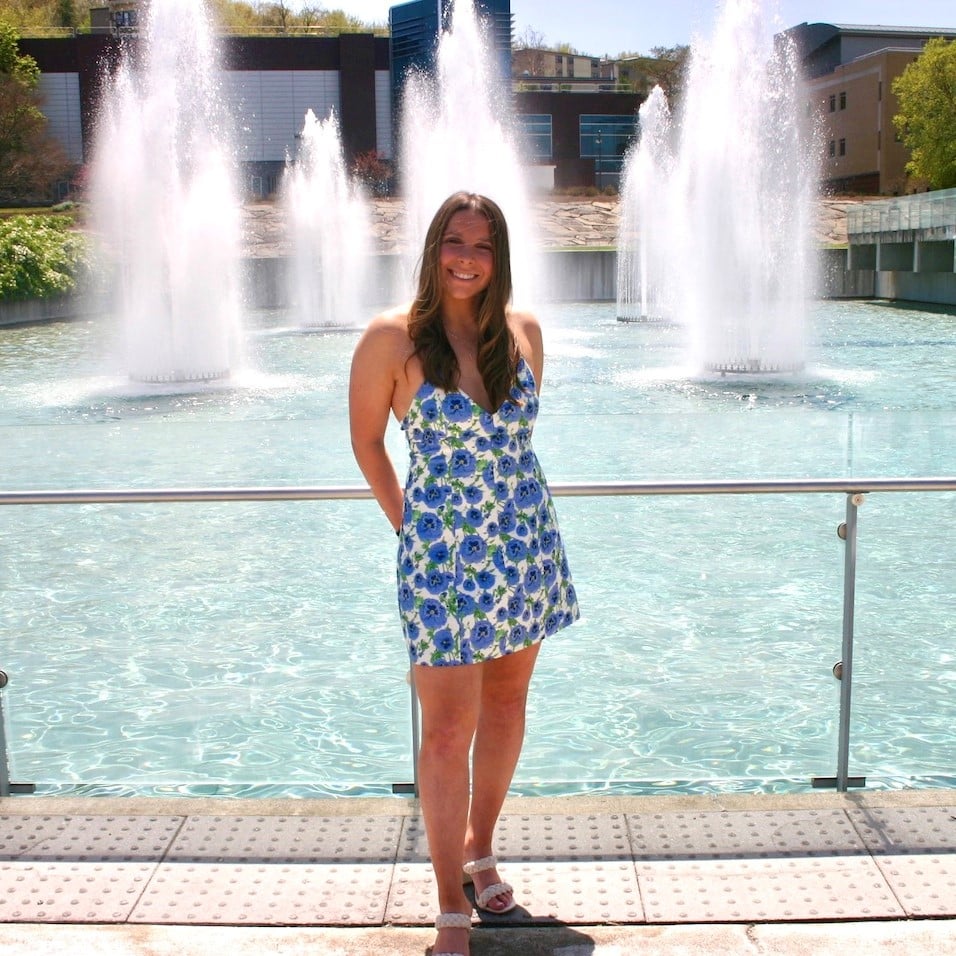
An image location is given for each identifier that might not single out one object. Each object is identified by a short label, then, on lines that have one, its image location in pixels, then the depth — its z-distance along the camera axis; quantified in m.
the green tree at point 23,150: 57.81
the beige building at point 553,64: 88.69
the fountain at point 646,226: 37.19
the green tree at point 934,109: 51.00
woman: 2.89
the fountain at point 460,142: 28.41
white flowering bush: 36.22
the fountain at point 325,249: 33.84
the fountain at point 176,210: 19.91
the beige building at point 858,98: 64.81
